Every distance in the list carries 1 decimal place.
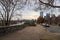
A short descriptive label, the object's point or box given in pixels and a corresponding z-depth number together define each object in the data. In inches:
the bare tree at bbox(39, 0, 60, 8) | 159.2
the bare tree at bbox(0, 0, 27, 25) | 258.6
